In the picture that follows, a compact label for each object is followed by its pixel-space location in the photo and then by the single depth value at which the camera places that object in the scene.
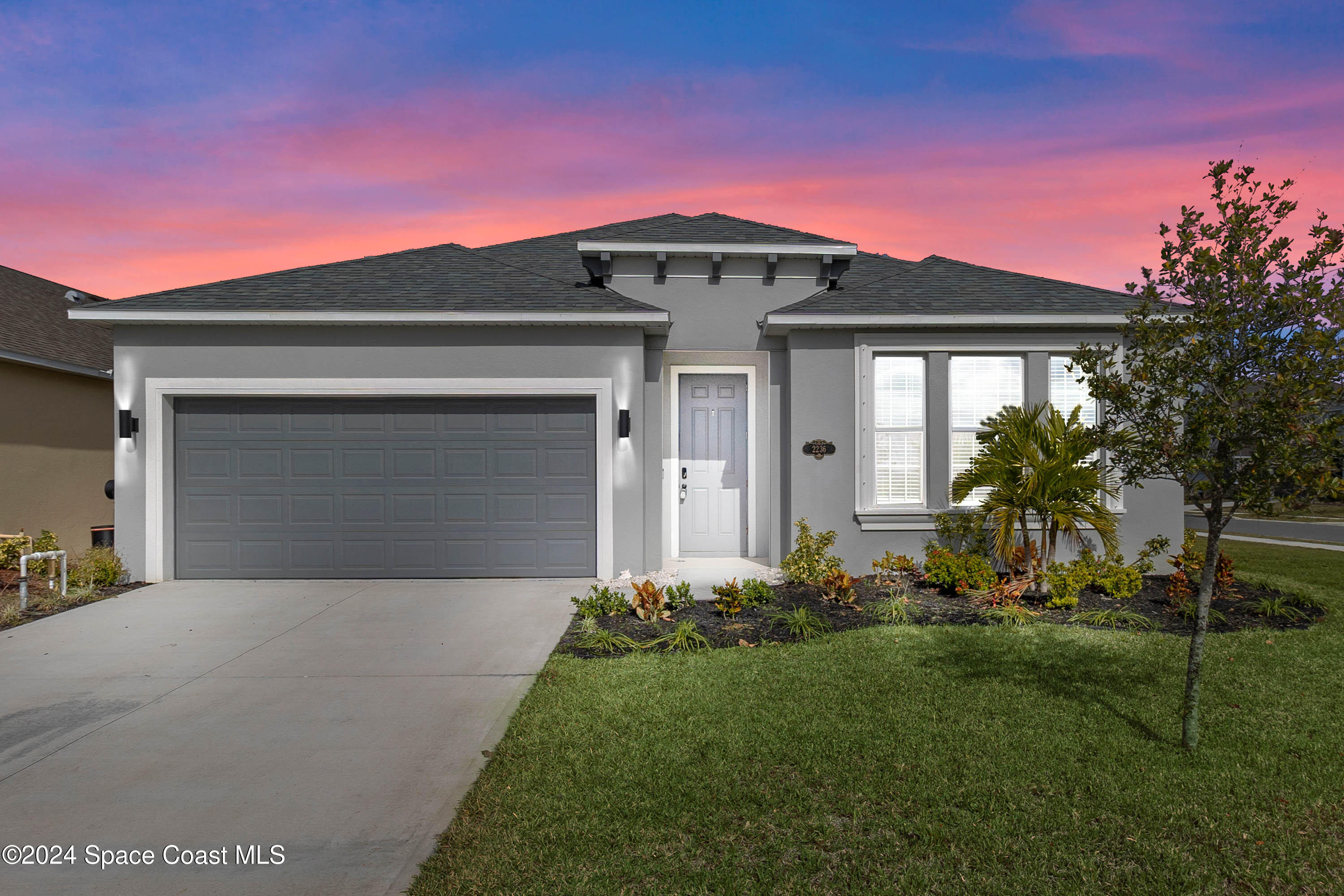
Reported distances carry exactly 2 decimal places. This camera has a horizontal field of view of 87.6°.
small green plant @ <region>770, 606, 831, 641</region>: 6.25
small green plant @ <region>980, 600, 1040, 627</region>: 6.64
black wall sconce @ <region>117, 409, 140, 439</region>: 8.61
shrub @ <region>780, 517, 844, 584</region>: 8.20
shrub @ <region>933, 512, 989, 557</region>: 8.53
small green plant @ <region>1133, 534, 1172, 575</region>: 8.25
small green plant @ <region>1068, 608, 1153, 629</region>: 6.64
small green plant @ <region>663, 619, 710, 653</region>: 5.93
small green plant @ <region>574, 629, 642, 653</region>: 5.93
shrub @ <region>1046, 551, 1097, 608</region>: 7.15
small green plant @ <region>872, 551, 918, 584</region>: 8.42
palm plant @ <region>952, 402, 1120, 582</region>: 7.25
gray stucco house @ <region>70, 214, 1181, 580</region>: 8.70
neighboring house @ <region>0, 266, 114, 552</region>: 10.46
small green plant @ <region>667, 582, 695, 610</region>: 7.08
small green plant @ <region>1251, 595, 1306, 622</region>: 6.93
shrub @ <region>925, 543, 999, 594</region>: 7.75
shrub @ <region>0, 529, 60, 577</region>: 8.79
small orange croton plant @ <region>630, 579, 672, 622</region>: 6.79
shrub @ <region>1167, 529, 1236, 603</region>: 7.41
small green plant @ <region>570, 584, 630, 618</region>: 7.00
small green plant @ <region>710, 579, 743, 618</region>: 6.90
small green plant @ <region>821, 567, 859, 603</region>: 7.41
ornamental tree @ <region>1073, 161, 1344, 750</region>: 3.40
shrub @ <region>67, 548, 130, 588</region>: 8.30
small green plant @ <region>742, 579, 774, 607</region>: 7.16
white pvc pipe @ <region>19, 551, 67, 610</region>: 7.45
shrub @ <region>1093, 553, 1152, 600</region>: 7.56
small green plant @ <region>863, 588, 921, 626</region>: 6.75
